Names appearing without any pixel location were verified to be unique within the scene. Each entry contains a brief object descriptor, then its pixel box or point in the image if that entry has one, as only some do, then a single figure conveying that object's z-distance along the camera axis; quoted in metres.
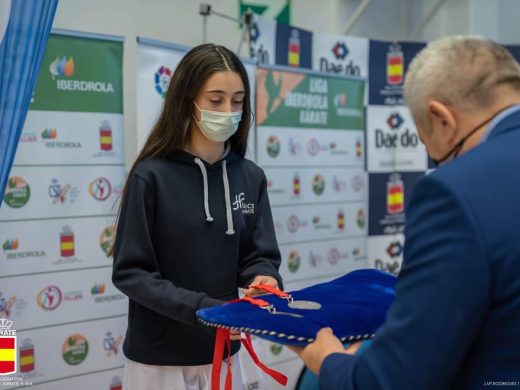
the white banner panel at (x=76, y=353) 2.83
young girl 1.63
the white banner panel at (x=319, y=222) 4.00
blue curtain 1.87
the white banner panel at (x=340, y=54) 4.12
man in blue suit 0.90
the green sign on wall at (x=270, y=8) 4.36
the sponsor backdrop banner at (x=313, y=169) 3.90
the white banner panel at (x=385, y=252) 4.63
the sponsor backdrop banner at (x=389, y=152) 4.52
